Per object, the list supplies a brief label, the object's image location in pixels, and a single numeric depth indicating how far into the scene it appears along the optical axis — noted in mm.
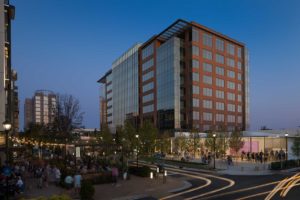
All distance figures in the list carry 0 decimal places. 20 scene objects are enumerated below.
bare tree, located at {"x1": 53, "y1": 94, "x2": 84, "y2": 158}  42821
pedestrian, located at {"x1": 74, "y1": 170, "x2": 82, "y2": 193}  15118
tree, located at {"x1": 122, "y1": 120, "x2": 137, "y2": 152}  34984
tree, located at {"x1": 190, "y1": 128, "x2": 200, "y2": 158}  41806
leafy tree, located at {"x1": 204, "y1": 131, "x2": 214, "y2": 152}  36645
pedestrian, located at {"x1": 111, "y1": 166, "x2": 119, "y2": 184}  19060
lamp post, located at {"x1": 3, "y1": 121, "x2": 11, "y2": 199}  13084
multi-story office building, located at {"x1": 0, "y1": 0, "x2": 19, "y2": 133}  24043
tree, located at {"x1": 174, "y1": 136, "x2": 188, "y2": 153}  43793
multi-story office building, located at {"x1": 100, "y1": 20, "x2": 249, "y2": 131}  63361
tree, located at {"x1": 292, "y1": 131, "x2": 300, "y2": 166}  30551
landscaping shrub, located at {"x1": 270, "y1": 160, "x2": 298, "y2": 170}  25263
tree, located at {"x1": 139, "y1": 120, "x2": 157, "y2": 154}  33805
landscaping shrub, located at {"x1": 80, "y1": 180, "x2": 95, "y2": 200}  13626
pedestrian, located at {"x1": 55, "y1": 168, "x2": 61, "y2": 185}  18981
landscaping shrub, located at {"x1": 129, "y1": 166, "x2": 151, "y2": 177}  22235
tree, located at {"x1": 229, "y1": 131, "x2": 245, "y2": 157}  35861
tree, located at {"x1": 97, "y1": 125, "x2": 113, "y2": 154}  47277
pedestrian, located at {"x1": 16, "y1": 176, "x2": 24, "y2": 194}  15236
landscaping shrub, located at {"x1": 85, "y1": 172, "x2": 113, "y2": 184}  18620
